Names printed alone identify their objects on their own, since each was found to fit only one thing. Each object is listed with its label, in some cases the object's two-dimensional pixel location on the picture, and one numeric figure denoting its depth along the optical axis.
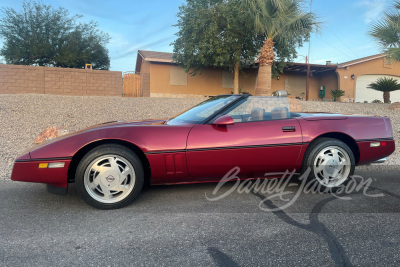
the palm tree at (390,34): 11.91
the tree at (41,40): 19.91
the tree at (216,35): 16.88
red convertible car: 3.29
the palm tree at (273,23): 11.19
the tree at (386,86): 15.66
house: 21.67
